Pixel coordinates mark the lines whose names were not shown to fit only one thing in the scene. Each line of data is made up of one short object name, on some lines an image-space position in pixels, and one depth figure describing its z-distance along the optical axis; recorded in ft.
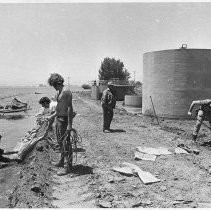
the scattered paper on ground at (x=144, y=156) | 25.39
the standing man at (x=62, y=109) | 20.70
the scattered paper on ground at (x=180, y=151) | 27.61
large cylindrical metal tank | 52.29
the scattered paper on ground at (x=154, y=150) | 27.32
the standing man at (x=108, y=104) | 37.52
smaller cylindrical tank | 81.18
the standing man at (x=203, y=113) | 32.35
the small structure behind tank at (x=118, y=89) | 118.36
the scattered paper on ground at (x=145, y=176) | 19.56
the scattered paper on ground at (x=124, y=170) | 21.11
